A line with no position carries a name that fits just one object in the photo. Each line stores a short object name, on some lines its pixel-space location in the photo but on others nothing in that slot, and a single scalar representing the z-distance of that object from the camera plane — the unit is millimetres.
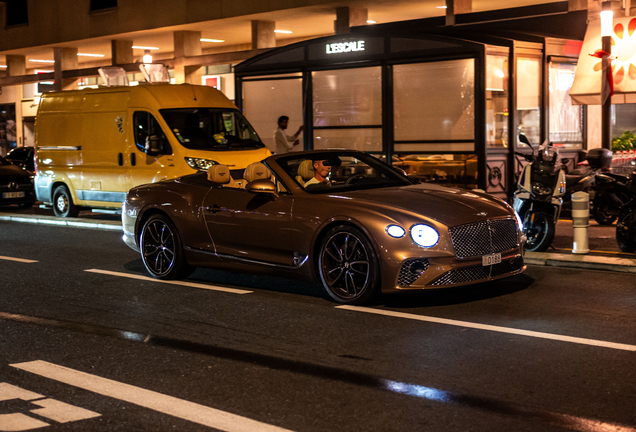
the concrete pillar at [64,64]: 34281
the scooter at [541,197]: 10578
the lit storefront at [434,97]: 16844
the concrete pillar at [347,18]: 24250
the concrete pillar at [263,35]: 27281
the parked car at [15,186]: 20250
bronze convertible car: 7379
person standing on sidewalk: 18094
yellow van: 14898
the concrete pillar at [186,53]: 29312
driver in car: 8578
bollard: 10391
